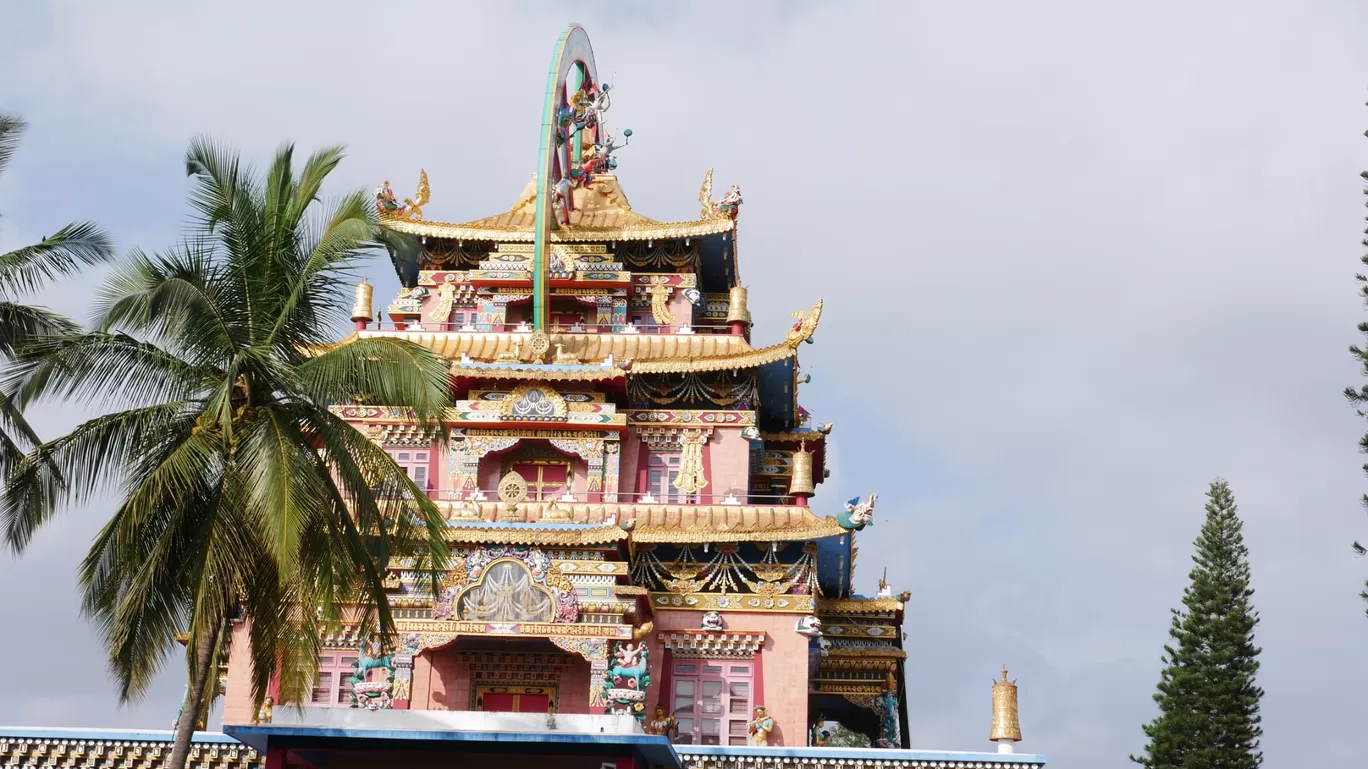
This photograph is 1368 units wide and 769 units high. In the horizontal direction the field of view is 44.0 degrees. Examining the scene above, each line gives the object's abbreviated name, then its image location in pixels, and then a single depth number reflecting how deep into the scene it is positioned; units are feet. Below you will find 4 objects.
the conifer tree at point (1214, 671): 125.90
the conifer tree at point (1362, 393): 93.81
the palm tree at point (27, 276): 62.28
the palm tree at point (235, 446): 62.69
